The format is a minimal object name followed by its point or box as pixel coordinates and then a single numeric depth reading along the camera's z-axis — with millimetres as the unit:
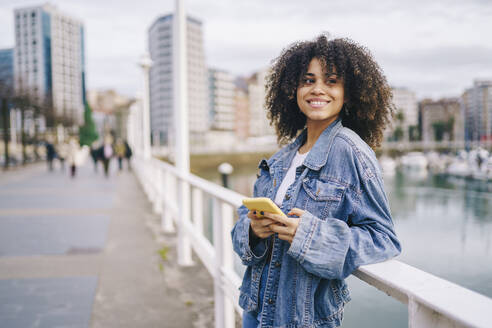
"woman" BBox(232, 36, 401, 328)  1241
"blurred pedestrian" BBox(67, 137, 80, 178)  15562
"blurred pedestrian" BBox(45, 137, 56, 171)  19814
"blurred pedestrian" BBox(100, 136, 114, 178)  16219
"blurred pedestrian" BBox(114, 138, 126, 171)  19891
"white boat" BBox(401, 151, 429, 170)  53312
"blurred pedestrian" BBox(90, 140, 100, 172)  17008
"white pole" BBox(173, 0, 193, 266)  5035
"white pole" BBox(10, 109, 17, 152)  28417
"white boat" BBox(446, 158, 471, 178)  19202
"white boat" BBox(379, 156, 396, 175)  48209
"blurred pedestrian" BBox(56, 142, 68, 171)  20877
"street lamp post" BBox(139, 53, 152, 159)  13677
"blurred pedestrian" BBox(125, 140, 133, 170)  18828
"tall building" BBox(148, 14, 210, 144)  101500
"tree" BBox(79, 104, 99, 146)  100375
